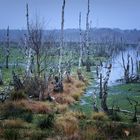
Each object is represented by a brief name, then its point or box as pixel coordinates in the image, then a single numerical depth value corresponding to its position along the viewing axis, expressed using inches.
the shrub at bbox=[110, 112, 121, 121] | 1017.5
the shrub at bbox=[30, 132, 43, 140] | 730.2
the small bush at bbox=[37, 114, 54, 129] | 837.2
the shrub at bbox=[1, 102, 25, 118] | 952.4
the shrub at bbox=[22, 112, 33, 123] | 895.1
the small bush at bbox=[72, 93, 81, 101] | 1452.6
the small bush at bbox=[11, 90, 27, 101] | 1165.0
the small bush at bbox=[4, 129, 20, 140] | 717.3
